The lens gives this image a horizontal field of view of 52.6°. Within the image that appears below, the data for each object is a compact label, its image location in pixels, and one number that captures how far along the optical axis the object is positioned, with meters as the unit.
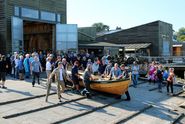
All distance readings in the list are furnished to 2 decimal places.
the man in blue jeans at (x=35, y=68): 9.38
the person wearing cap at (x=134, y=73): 11.51
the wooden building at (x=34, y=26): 13.65
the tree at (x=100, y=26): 61.87
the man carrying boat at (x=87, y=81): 8.70
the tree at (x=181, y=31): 82.40
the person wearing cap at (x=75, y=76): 9.06
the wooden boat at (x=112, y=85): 8.76
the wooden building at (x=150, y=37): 25.40
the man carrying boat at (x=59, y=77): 7.90
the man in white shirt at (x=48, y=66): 9.56
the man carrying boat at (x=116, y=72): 9.43
